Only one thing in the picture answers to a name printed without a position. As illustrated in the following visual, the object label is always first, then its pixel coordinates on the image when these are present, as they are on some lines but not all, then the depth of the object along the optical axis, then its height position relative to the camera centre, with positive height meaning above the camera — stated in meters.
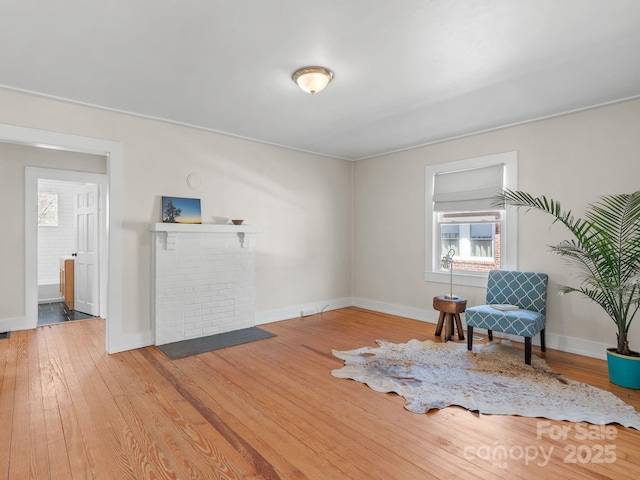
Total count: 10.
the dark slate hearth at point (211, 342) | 3.79 -1.24
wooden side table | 4.21 -0.87
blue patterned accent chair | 3.42 -0.75
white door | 5.57 -0.28
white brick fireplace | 4.07 -0.54
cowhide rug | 2.54 -1.23
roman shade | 4.46 +0.68
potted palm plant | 2.91 -0.24
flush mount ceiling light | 2.83 +1.32
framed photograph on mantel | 4.18 +0.32
